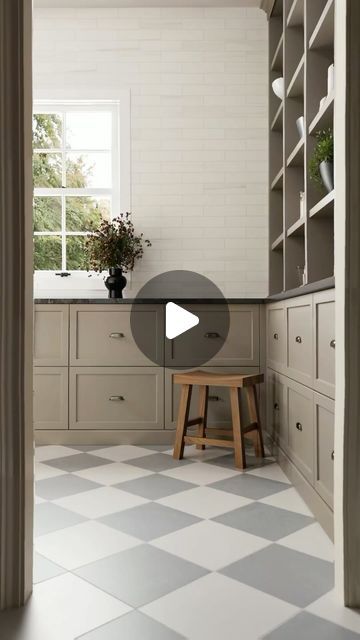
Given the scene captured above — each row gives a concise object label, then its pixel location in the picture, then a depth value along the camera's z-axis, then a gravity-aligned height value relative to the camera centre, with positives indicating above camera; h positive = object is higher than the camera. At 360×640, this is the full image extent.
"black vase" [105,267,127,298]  3.99 +0.30
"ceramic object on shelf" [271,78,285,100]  3.64 +1.56
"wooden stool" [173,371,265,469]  3.00 -0.51
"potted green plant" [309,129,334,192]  2.52 +0.74
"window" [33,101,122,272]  4.36 +1.12
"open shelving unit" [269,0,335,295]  2.82 +1.04
